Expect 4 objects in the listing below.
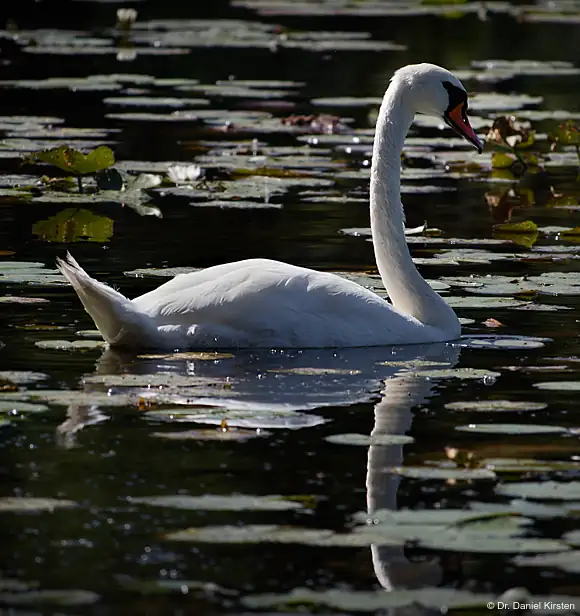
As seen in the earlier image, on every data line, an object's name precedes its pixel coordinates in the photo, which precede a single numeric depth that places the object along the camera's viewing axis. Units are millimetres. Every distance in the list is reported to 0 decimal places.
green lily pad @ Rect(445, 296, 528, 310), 16984
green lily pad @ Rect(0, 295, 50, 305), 16984
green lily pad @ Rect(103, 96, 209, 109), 34687
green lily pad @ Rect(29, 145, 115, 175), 23156
